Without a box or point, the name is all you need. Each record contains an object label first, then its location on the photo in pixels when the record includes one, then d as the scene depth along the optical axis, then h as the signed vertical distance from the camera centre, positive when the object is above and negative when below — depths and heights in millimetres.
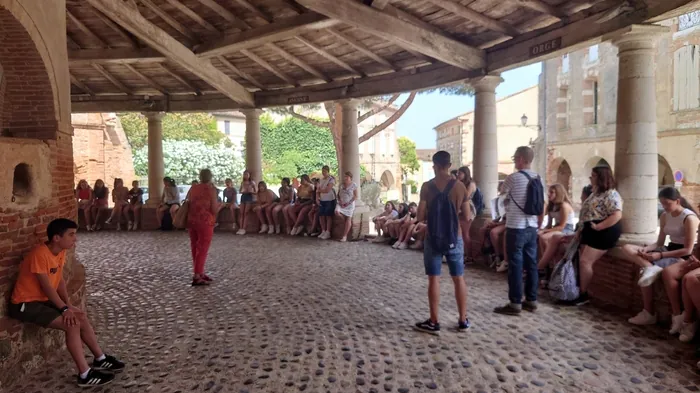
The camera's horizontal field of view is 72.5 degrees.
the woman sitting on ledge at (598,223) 5371 -540
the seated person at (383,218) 10531 -893
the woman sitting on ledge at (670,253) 4477 -783
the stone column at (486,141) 8531 +648
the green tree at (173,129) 36469 +4001
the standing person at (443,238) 4566 -584
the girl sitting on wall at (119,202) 13258 -596
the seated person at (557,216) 6359 -544
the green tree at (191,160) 34125 +1457
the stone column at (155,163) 13398 +490
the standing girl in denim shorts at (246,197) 12445 -459
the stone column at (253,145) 12867 +933
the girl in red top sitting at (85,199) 13094 -501
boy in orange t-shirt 3590 -962
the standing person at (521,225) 5133 -534
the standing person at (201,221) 6695 -580
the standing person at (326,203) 10844 -563
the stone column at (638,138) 5594 +440
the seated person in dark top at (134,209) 13195 -787
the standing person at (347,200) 10680 -484
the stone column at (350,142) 11219 +864
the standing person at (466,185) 7600 -123
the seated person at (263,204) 12266 -637
